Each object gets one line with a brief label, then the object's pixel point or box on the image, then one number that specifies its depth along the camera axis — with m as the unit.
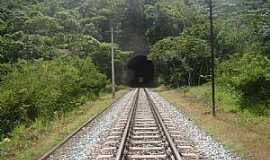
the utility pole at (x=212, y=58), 18.62
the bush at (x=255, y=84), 19.71
